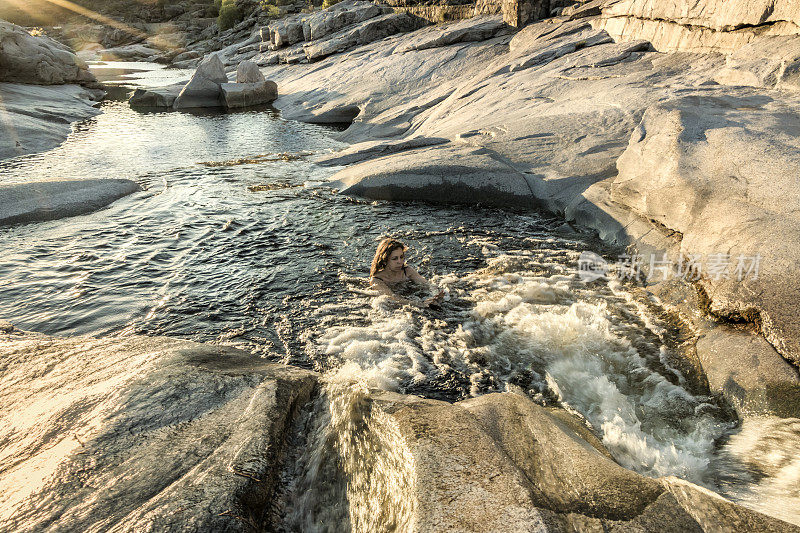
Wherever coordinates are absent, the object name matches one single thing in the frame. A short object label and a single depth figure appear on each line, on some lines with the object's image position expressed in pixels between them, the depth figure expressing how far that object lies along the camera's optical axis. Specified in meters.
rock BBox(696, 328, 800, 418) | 4.09
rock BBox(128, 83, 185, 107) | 23.89
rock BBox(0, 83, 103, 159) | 14.74
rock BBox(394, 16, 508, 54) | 20.53
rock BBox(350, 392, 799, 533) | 2.26
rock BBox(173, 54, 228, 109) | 24.17
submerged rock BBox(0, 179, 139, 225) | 8.61
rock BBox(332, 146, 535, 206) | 9.25
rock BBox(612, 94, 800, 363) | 4.82
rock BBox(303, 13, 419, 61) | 26.69
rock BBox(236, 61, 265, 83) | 24.47
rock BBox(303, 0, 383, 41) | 29.50
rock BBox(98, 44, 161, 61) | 54.38
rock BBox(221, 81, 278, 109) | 23.55
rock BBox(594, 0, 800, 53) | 9.18
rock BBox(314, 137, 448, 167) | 11.90
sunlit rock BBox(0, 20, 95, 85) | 21.16
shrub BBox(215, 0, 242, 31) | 54.16
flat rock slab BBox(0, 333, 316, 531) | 2.32
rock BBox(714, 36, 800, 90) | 8.26
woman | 6.35
